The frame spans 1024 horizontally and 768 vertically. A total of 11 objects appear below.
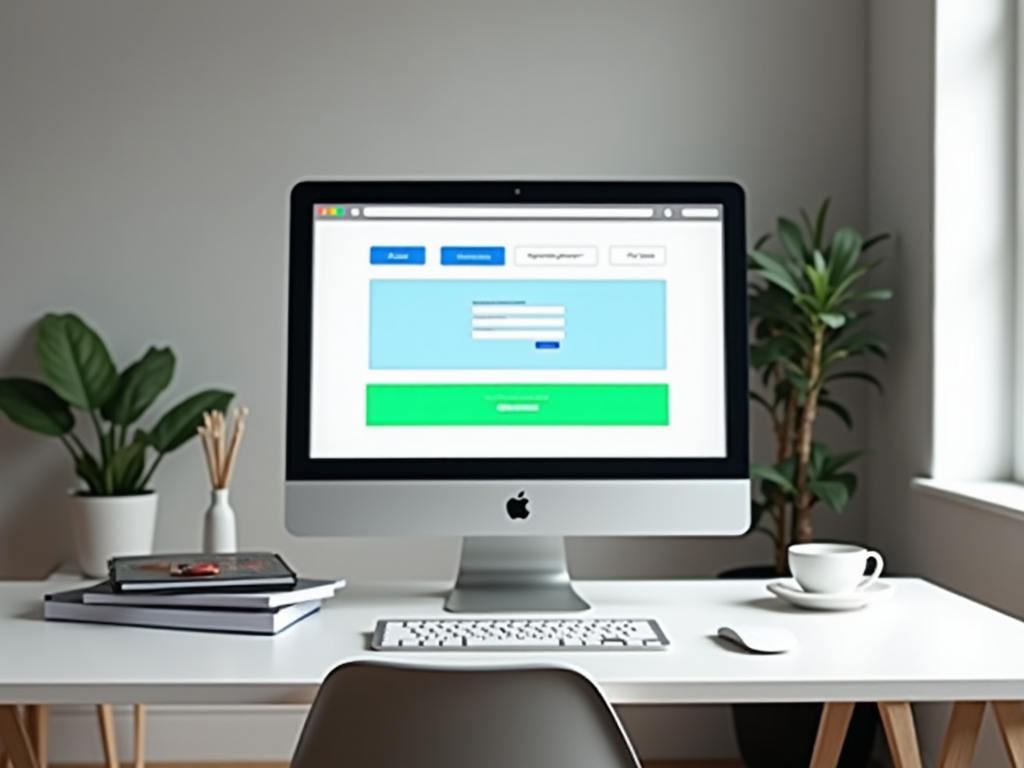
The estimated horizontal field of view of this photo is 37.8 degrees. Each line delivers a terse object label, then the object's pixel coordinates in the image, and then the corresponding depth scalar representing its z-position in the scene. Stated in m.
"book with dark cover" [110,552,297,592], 1.86
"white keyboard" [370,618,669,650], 1.67
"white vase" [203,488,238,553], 2.85
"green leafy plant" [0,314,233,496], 3.32
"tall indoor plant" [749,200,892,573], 3.22
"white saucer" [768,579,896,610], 1.94
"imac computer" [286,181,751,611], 1.96
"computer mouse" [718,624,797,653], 1.66
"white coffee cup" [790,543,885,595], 1.96
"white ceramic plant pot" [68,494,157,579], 3.29
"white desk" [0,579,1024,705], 1.52
